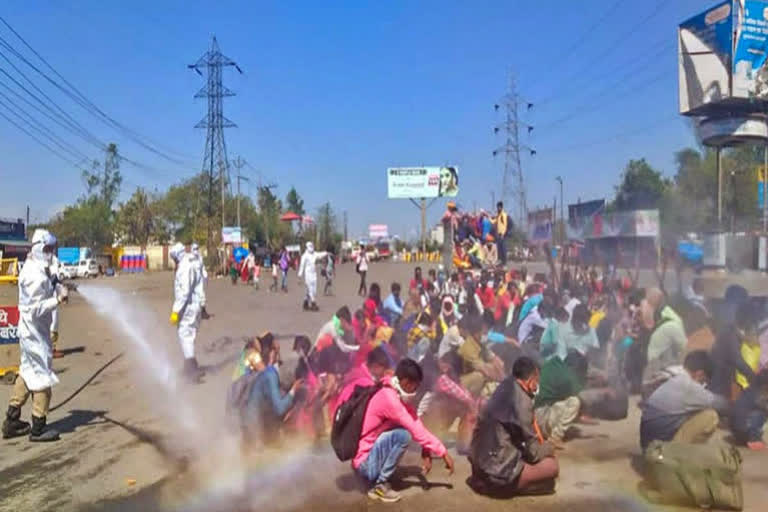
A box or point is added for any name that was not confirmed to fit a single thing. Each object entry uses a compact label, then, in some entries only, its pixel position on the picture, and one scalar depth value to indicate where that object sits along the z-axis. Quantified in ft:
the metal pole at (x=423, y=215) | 143.95
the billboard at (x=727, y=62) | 65.62
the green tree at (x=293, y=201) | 355.77
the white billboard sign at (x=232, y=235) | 177.81
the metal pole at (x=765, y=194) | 95.35
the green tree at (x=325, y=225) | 315.78
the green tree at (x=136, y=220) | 223.51
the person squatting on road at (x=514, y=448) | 16.56
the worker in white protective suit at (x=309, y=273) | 62.03
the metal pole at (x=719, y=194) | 71.86
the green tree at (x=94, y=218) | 220.43
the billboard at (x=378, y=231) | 306.14
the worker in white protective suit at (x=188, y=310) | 32.55
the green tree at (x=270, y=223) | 253.24
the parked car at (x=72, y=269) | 150.61
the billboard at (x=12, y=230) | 153.99
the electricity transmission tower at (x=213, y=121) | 162.71
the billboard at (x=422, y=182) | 157.28
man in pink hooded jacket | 16.69
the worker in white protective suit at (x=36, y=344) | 22.15
